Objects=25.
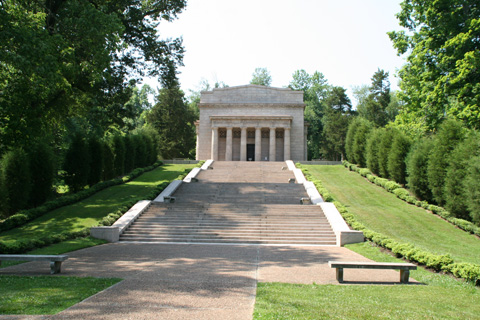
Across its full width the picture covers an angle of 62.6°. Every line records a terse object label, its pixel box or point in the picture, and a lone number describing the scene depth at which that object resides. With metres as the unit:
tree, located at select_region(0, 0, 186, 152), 16.07
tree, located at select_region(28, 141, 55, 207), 22.50
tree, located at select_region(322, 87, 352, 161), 62.75
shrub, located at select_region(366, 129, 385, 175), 32.75
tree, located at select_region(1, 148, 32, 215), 20.72
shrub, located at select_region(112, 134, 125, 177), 33.52
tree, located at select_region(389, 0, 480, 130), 21.78
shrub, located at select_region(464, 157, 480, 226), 17.28
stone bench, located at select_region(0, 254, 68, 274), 9.50
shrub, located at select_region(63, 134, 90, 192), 27.17
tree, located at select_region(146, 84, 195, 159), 59.06
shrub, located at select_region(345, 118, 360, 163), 39.86
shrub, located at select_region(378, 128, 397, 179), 30.55
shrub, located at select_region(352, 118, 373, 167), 36.94
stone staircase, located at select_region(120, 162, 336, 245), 17.12
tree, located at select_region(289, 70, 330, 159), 71.56
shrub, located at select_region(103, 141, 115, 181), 31.41
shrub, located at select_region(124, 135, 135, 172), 36.41
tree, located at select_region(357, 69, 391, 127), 63.41
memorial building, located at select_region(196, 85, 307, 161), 46.62
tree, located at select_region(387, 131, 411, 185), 27.86
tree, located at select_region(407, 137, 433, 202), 23.08
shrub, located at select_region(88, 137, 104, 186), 29.13
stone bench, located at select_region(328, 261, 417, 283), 8.93
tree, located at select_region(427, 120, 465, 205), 21.14
